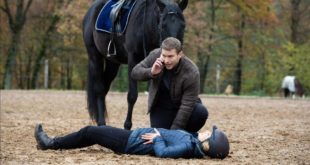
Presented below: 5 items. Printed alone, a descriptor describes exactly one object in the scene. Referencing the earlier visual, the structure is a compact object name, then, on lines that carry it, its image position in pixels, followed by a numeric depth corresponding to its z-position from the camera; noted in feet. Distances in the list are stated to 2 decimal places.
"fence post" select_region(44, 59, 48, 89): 101.86
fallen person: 20.51
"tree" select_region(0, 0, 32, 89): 116.26
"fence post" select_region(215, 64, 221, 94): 100.46
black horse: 27.12
